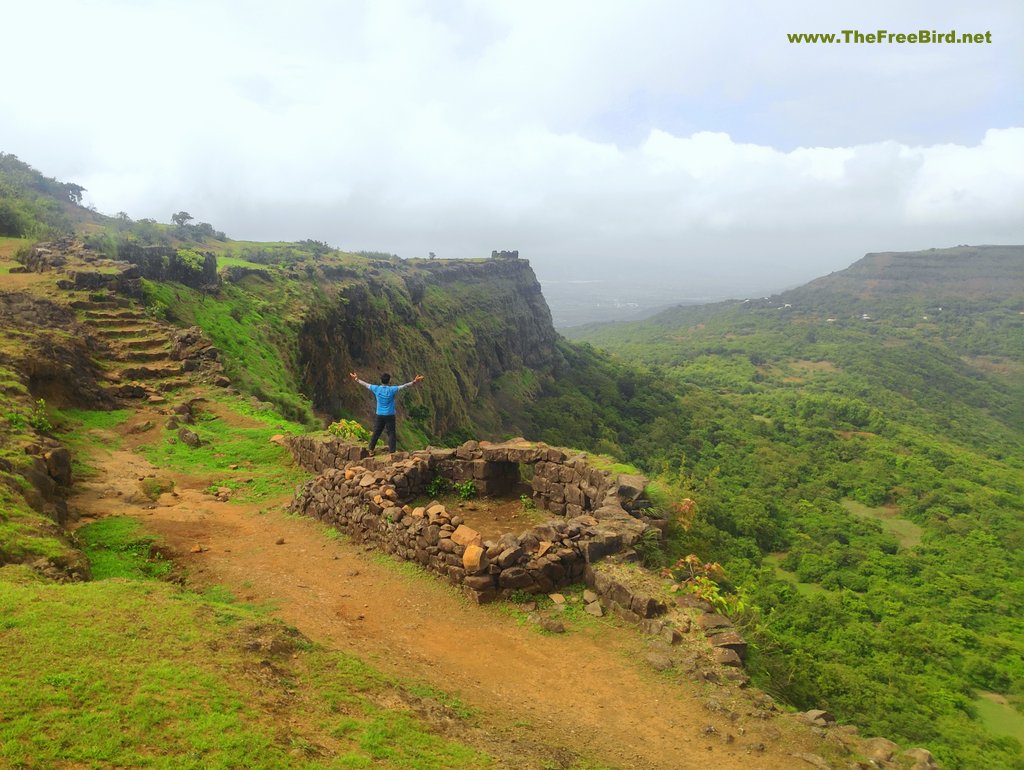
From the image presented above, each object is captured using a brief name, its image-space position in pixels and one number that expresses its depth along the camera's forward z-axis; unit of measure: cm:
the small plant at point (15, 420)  1461
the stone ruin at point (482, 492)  1116
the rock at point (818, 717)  781
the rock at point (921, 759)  719
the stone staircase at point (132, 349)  2220
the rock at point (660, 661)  888
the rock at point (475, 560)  1095
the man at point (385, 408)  1596
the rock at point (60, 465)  1340
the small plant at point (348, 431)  1864
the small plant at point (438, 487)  1563
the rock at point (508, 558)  1105
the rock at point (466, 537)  1142
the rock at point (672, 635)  939
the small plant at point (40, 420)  1590
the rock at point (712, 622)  960
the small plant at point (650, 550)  1191
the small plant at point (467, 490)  1571
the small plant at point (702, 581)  1035
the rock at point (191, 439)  1880
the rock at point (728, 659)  884
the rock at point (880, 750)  733
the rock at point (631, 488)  1400
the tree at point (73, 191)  8375
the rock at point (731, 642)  916
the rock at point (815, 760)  688
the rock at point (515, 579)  1096
